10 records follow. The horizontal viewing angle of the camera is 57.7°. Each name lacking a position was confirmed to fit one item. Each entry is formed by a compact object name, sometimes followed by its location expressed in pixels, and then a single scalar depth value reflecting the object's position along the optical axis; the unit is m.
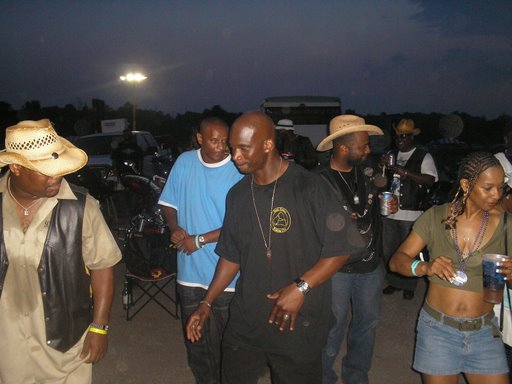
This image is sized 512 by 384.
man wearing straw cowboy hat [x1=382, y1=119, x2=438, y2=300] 5.82
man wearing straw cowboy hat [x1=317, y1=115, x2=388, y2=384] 3.83
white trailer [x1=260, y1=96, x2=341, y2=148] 15.89
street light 23.14
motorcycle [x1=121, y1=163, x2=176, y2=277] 5.83
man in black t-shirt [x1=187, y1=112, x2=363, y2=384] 2.72
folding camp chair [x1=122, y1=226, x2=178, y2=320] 5.79
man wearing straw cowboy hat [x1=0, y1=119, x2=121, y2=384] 2.55
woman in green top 2.91
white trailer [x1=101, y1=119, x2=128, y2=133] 21.02
